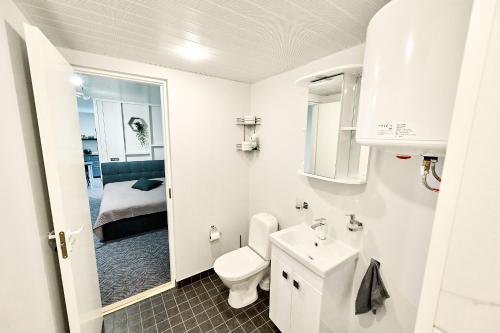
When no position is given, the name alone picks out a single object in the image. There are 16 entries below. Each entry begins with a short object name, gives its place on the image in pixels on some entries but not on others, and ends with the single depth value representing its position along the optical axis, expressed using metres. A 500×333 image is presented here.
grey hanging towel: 1.28
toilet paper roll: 2.31
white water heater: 0.65
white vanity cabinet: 1.33
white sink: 1.32
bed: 3.00
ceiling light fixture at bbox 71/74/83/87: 2.42
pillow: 3.95
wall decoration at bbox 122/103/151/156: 5.02
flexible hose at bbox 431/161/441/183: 0.92
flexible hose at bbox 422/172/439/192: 0.94
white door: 0.90
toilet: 1.88
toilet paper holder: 2.32
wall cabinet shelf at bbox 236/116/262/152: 2.35
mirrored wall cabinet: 1.38
